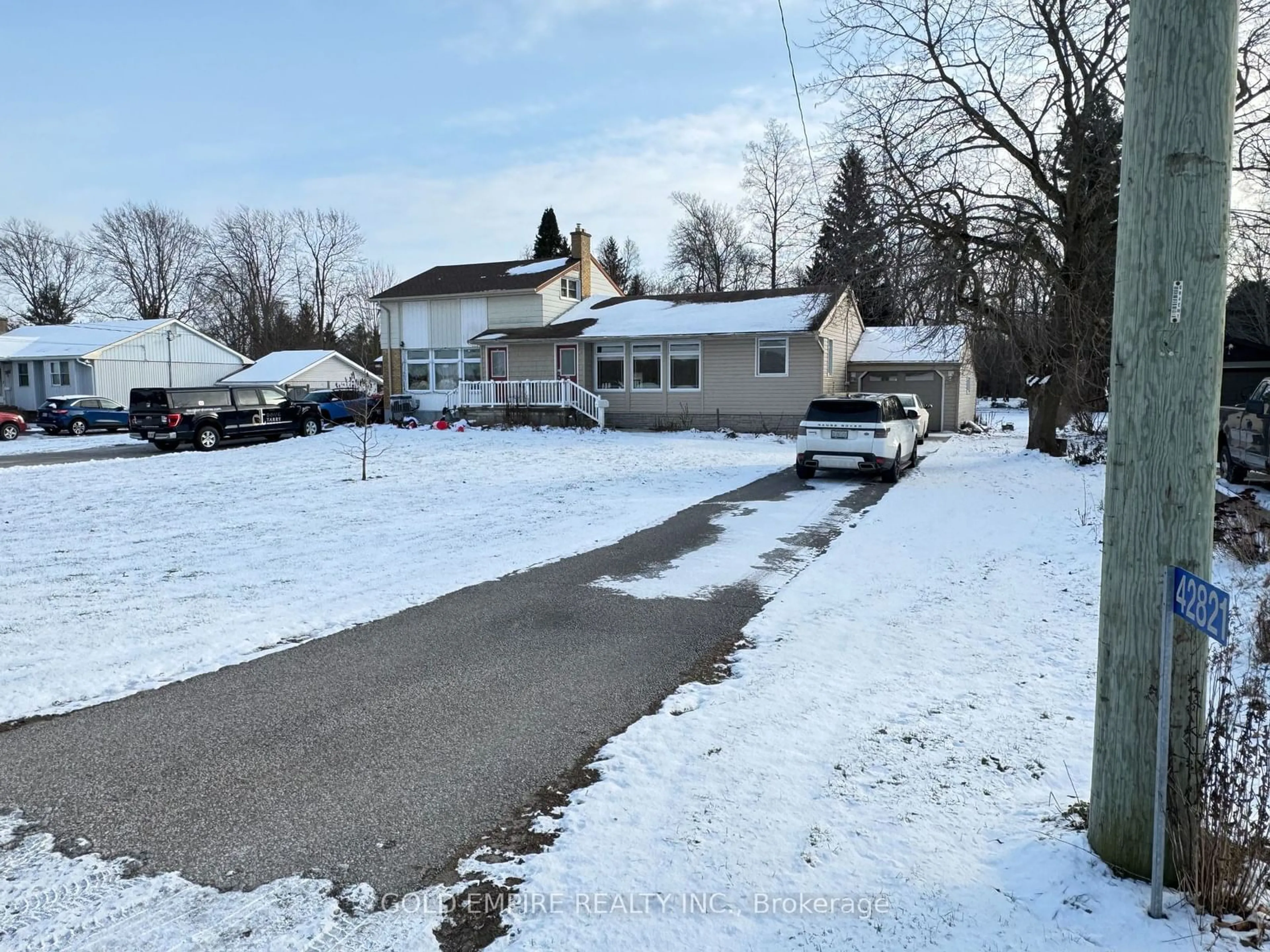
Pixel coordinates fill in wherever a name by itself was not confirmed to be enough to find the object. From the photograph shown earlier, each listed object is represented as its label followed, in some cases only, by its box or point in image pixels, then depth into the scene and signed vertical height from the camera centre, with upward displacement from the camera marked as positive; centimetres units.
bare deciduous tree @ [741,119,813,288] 4691 +976
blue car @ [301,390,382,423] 2964 -18
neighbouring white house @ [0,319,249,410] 3959 +212
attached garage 3002 +79
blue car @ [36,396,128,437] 3052 -54
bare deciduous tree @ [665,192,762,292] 5759 +1016
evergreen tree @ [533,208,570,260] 6097 +1196
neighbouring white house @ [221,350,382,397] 4509 +161
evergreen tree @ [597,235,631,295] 6675 +1148
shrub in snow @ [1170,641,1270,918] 257 -143
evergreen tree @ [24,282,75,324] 6125 +715
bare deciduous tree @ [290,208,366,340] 6562 +840
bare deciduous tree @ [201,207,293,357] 6406 +788
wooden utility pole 263 +12
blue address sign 247 -67
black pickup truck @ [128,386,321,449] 2256 -43
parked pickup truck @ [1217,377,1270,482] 1229 -72
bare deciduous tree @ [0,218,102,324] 6119 +945
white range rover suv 1459 -75
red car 2997 -90
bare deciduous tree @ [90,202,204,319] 6331 +1086
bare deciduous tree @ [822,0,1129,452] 1611 +444
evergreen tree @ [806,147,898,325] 1695 +331
